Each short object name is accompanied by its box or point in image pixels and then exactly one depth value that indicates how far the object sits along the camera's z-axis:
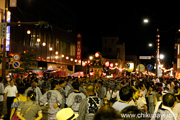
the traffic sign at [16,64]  16.11
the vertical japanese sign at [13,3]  23.66
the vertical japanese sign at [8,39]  26.41
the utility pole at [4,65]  15.23
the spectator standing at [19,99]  6.59
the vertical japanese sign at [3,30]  14.73
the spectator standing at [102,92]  13.78
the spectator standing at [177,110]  5.79
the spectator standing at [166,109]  4.63
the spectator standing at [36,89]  10.78
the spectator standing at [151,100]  10.11
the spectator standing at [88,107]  5.95
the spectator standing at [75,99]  7.11
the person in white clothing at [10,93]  11.70
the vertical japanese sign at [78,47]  51.69
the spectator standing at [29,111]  5.97
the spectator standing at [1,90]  11.98
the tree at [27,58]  26.16
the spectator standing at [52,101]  7.26
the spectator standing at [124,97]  4.84
